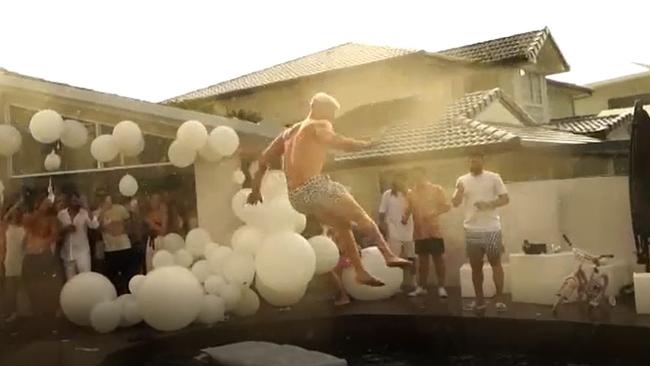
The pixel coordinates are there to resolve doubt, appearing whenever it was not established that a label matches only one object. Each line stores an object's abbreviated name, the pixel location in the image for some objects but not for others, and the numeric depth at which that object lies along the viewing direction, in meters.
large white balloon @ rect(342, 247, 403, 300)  5.20
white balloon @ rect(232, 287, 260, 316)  4.96
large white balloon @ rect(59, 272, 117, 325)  4.59
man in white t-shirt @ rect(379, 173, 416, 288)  5.41
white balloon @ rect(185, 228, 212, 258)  5.19
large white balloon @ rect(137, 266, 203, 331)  4.40
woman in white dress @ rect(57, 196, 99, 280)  5.01
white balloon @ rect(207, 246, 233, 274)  4.82
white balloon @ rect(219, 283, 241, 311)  4.77
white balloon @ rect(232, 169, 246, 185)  5.57
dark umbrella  4.62
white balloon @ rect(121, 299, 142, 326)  4.62
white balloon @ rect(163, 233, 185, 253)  5.23
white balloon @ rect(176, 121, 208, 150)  5.06
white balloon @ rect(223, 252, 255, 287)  4.77
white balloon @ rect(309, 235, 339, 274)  4.89
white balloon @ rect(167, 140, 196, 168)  5.16
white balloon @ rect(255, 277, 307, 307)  4.93
